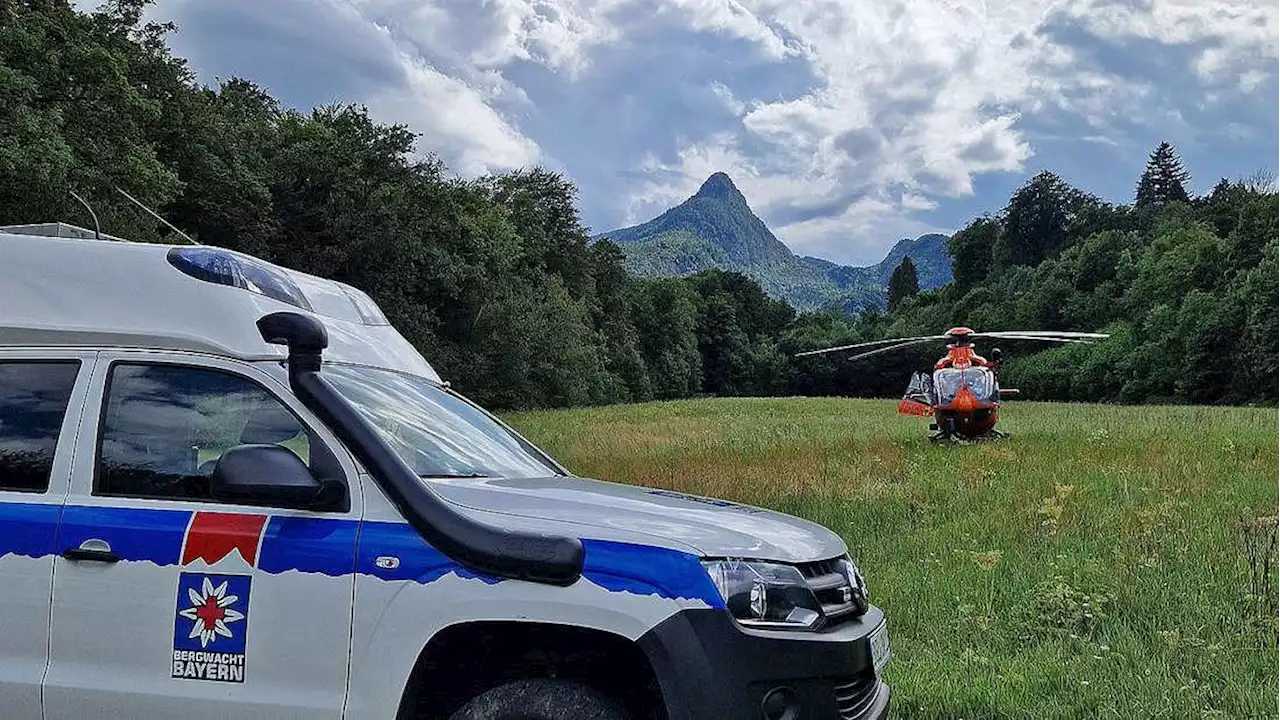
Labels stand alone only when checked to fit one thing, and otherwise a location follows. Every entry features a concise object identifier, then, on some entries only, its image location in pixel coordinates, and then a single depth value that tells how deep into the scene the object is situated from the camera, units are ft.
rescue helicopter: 63.16
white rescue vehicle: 10.16
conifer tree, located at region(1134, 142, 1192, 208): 412.16
